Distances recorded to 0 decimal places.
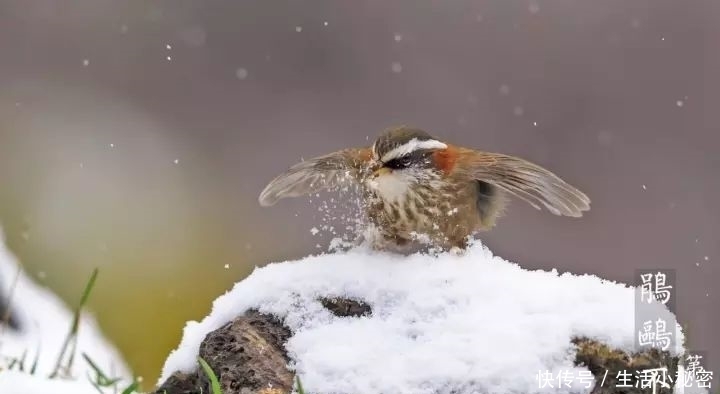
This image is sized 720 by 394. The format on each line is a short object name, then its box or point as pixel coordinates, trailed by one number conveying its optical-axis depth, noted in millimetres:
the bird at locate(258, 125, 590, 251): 6973
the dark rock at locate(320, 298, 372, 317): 5953
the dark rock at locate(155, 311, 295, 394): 5578
